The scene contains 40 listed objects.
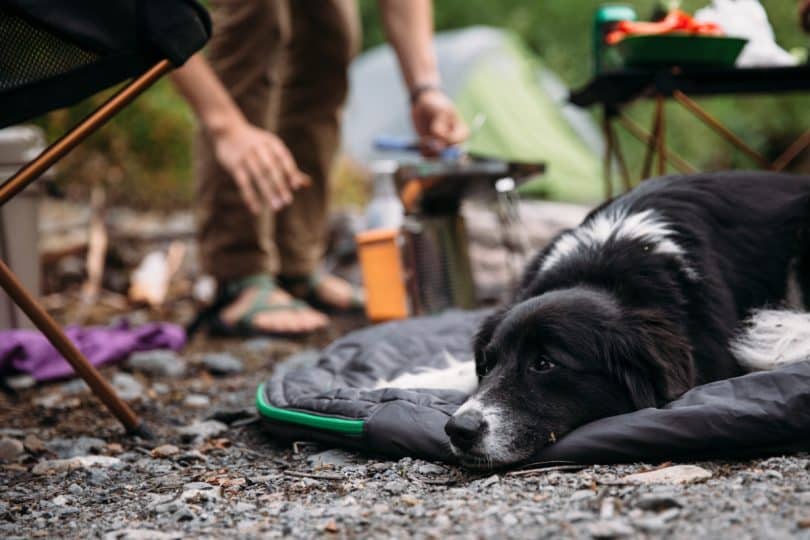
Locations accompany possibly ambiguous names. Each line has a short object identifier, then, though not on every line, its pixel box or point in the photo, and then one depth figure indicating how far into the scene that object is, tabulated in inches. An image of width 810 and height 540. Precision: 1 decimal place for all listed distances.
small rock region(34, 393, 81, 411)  134.9
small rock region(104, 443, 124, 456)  108.8
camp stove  163.8
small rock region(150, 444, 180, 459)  105.3
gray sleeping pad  84.7
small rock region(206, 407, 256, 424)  124.1
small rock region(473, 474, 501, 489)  83.6
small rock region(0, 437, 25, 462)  106.6
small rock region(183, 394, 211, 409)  136.6
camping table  147.5
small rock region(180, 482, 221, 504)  83.8
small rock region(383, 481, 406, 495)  82.7
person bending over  174.2
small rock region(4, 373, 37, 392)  146.9
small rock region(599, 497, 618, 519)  68.8
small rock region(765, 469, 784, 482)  77.6
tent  374.0
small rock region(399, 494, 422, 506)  78.0
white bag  155.2
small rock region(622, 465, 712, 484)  78.5
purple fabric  150.0
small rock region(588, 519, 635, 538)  64.2
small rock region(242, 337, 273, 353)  177.5
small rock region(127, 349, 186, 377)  159.5
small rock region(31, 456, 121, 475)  99.8
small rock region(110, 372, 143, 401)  140.1
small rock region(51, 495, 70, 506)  87.4
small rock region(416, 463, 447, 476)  89.5
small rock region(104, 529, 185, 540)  72.2
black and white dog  92.4
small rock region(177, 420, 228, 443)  114.1
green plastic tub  145.3
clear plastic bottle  201.9
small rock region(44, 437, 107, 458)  108.8
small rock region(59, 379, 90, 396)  144.3
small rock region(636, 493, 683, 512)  69.3
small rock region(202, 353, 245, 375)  161.2
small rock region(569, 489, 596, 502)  74.4
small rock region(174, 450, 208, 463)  103.2
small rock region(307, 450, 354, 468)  96.4
